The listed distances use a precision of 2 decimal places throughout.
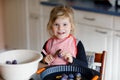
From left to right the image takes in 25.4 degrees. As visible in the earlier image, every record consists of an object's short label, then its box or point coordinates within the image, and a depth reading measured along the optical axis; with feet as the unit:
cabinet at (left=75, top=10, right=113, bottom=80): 8.02
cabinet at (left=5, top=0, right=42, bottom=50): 10.68
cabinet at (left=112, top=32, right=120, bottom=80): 7.82
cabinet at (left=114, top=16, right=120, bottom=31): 7.66
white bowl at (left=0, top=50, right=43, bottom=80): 3.45
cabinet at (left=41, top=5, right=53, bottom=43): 9.91
